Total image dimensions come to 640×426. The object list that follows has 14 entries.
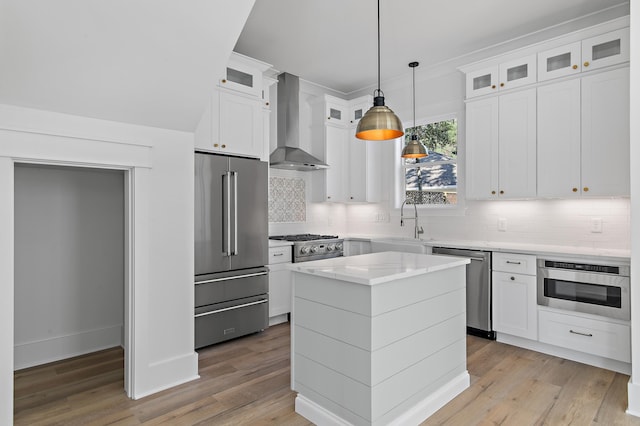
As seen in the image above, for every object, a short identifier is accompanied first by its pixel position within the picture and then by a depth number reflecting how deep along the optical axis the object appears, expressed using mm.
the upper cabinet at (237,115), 3570
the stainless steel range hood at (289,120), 4785
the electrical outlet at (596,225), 3518
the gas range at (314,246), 4297
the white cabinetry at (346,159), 5133
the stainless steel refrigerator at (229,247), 3430
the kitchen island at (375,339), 2039
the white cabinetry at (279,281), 4137
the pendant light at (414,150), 3885
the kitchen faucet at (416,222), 4820
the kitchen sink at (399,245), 4125
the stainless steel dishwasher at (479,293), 3691
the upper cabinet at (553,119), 3203
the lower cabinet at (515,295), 3430
